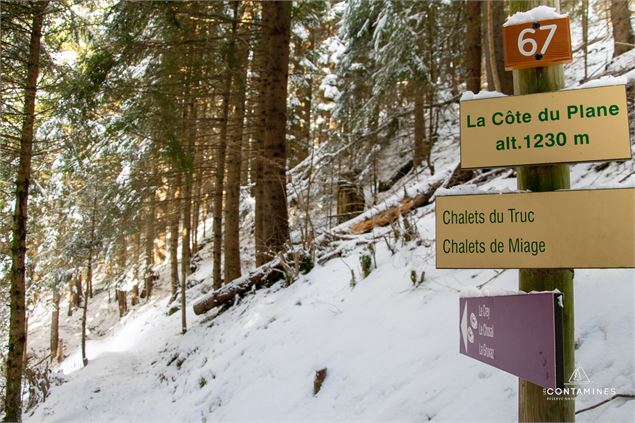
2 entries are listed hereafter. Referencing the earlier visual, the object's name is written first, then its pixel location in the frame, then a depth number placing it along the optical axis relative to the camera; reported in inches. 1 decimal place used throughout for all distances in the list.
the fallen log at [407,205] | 337.1
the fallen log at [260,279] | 340.8
